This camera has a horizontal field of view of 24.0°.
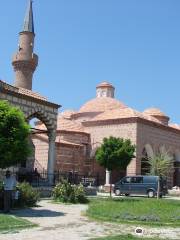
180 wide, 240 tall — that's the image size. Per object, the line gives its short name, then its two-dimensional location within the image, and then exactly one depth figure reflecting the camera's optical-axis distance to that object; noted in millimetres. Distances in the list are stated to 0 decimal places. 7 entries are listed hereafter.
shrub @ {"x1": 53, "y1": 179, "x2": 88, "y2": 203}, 18172
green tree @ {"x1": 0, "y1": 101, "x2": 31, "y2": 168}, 13430
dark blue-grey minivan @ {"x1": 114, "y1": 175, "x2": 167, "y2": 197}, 26812
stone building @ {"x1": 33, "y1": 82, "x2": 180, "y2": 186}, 34719
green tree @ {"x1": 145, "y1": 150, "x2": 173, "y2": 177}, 26969
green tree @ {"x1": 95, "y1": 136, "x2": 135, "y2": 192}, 23812
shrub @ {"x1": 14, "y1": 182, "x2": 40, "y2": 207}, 14797
